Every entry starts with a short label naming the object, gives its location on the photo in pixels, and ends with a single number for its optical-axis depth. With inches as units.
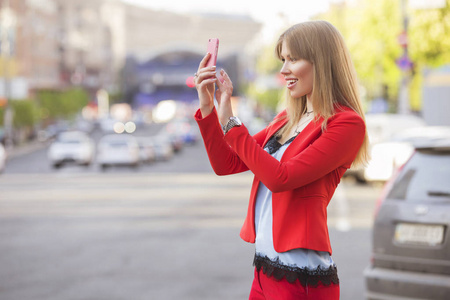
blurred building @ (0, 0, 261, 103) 3503.9
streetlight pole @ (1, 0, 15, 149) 2447.3
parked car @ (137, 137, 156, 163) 1843.0
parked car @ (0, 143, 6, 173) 1462.6
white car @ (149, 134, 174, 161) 2031.3
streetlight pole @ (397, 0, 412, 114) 1104.2
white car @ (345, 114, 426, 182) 850.8
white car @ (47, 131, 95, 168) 1712.6
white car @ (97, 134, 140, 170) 1593.3
